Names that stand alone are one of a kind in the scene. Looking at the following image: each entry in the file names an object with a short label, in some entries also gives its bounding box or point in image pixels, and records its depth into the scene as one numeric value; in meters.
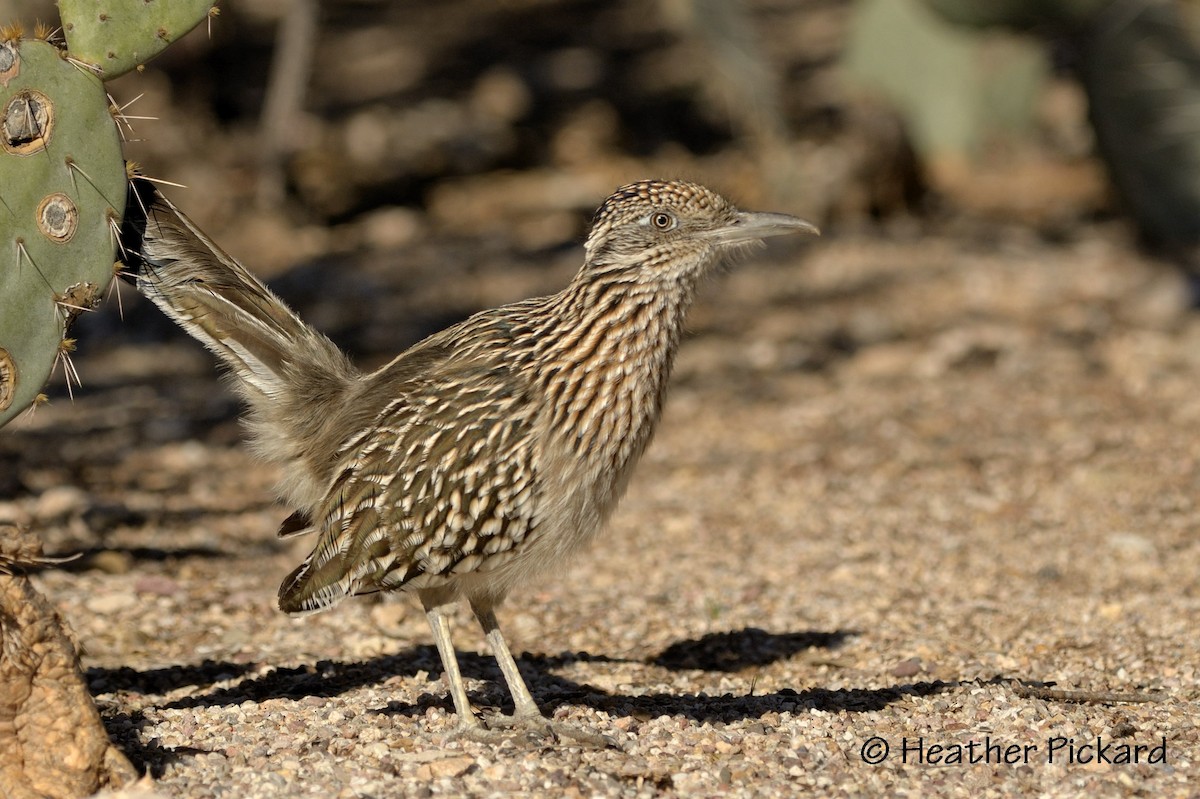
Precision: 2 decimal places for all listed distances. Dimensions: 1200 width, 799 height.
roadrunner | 9.81
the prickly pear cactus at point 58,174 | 9.03
